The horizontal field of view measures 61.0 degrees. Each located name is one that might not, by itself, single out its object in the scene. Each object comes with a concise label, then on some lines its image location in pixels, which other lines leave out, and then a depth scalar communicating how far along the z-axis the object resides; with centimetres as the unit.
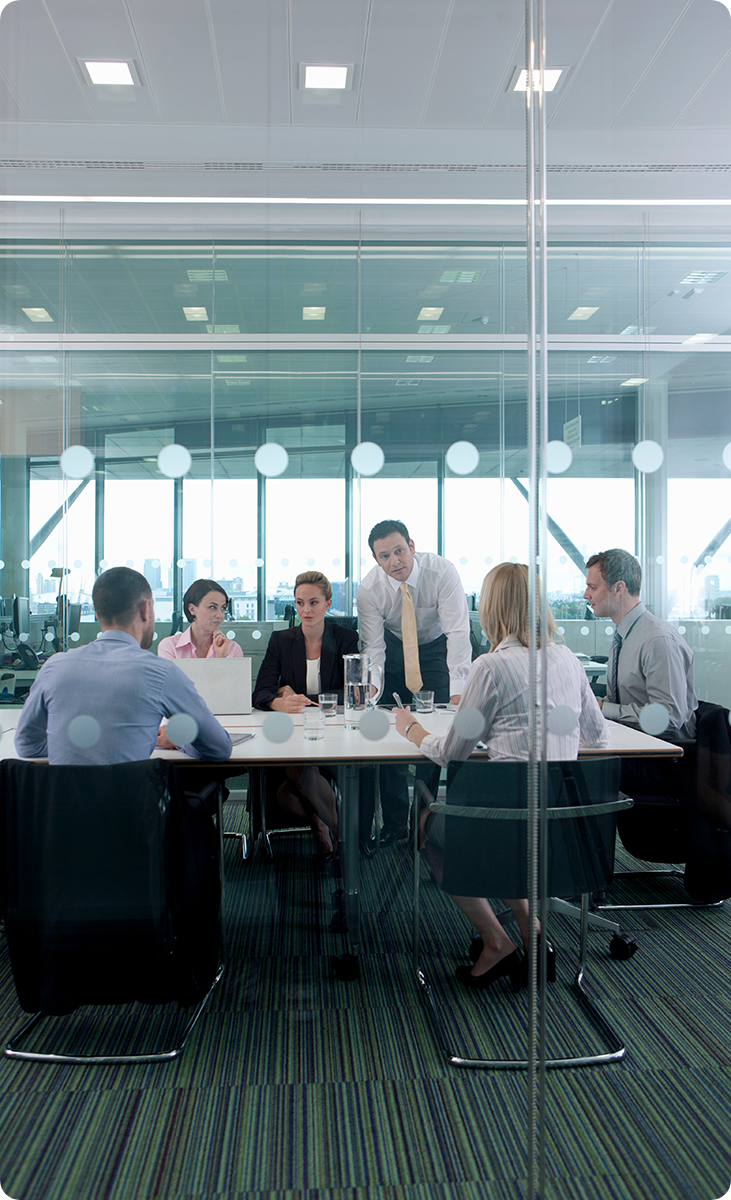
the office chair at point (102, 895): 166
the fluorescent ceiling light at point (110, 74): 213
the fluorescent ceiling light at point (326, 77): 212
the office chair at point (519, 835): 178
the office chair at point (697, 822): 244
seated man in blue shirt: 179
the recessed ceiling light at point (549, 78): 177
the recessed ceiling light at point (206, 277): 210
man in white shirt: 215
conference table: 202
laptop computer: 237
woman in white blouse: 181
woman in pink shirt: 220
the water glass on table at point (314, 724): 222
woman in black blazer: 246
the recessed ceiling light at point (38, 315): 214
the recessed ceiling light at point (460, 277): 203
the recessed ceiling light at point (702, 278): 212
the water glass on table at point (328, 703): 234
